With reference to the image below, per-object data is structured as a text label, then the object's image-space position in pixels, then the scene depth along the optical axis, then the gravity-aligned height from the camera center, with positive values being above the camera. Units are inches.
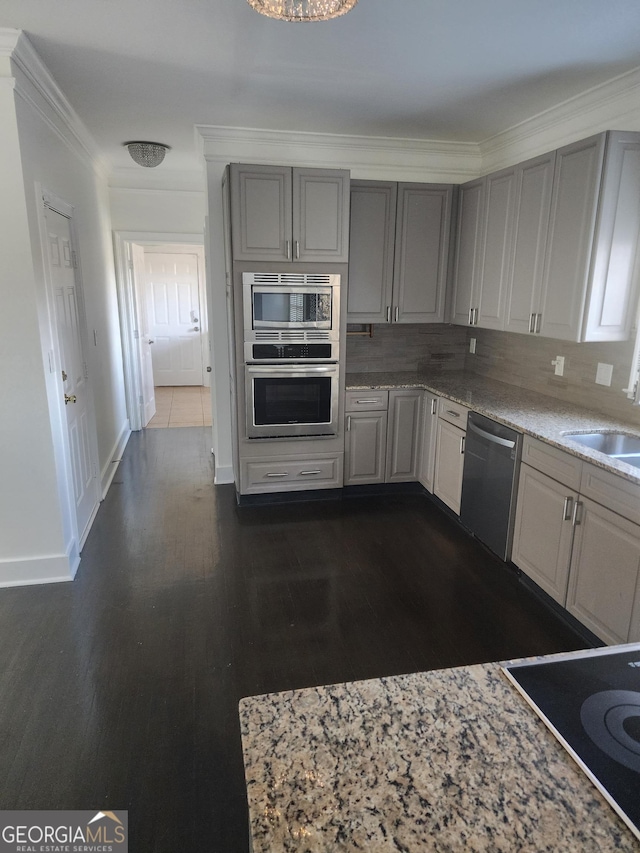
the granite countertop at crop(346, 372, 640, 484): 100.7 -25.4
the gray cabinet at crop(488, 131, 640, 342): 106.2 +12.6
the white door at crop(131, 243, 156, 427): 240.1 -24.4
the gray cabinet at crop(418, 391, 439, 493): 158.9 -41.2
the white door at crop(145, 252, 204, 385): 332.8 -13.8
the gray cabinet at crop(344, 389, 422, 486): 163.0 -41.4
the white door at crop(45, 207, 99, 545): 129.1 -19.1
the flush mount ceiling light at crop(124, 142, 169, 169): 169.8 +43.7
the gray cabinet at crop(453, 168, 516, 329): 138.6 +12.8
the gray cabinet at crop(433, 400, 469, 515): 142.4 -41.1
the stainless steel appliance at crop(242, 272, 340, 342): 146.1 -1.7
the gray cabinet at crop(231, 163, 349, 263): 140.9 +21.3
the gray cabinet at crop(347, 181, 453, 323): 158.2 +13.4
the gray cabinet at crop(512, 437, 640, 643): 86.5 -42.1
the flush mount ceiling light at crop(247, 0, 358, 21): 68.9 +35.7
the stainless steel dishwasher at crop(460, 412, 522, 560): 118.9 -41.7
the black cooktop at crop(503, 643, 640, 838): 31.3 -26.9
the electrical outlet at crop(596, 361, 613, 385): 121.6 -16.3
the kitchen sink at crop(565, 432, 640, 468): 108.4 -28.2
